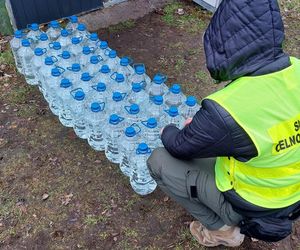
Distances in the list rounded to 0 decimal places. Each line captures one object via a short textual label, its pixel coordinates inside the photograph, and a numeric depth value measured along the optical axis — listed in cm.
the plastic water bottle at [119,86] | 354
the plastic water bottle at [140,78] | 359
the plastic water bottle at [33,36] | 408
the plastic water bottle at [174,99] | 352
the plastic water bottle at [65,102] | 343
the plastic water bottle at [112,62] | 378
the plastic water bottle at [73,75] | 362
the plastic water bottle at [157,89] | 357
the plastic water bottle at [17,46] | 404
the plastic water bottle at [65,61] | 377
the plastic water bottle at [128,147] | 308
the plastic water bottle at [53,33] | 420
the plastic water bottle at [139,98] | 346
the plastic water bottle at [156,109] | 340
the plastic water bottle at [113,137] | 316
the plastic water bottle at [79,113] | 332
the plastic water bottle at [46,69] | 363
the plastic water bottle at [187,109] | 342
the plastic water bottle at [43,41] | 392
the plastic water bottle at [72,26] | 424
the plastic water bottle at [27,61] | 407
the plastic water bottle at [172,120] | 336
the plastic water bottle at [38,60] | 376
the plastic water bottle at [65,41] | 404
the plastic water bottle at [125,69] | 367
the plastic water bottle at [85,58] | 383
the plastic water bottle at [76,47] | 390
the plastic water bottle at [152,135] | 325
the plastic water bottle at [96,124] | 324
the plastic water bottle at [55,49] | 380
